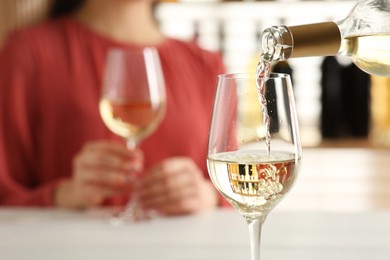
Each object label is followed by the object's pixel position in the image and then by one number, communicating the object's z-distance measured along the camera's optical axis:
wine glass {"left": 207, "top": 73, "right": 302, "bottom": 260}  0.90
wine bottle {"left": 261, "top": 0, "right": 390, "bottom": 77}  0.87
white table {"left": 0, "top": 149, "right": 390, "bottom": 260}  1.08
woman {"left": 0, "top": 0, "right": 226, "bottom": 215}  1.58
